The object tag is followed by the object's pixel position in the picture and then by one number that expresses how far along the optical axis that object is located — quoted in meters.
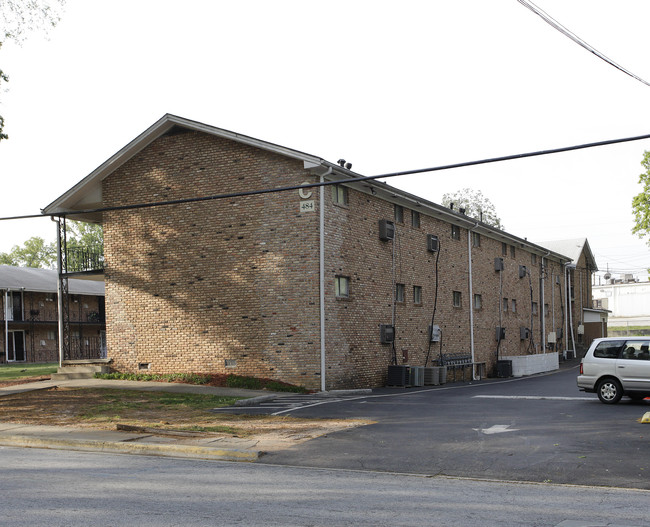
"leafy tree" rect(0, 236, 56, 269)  84.19
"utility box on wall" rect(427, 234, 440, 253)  29.70
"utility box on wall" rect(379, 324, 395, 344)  25.19
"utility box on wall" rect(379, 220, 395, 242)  25.69
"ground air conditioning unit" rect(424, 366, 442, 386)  27.30
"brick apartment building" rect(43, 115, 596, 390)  21.86
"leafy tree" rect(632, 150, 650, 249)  39.10
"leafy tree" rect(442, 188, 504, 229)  66.38
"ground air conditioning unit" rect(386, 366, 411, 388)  25.19
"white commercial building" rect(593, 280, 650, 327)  99.25
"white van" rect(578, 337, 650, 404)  17.39
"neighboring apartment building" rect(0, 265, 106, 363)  45.69
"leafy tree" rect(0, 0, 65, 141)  19.86
